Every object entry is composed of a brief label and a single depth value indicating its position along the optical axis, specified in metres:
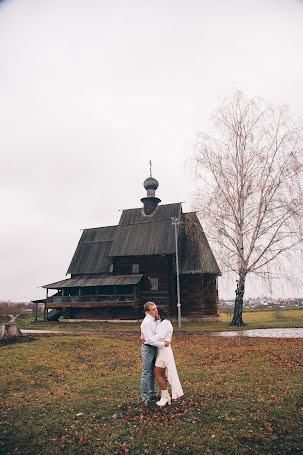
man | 7.14
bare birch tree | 23.06
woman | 7.07
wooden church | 34.81
